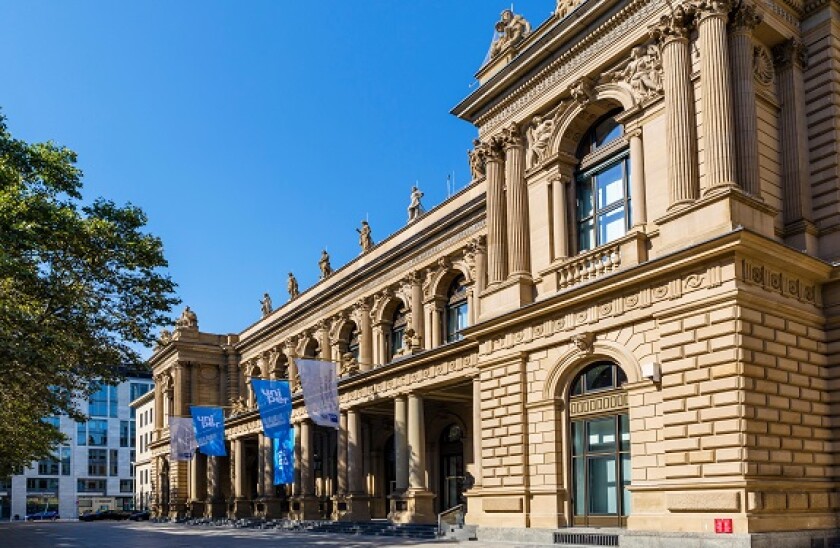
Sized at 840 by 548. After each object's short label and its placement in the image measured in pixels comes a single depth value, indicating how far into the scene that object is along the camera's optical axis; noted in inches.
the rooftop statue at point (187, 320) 2667.3
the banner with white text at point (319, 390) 1376.7
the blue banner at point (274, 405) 1425.9
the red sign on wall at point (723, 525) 698.2
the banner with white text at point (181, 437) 2134.7
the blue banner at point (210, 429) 1817.2
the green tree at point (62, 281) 987.3
